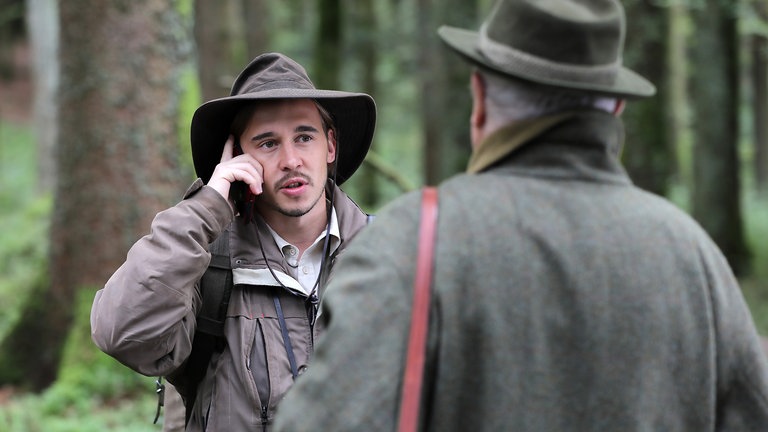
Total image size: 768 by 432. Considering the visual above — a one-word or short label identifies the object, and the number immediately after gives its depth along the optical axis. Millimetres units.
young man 3113
